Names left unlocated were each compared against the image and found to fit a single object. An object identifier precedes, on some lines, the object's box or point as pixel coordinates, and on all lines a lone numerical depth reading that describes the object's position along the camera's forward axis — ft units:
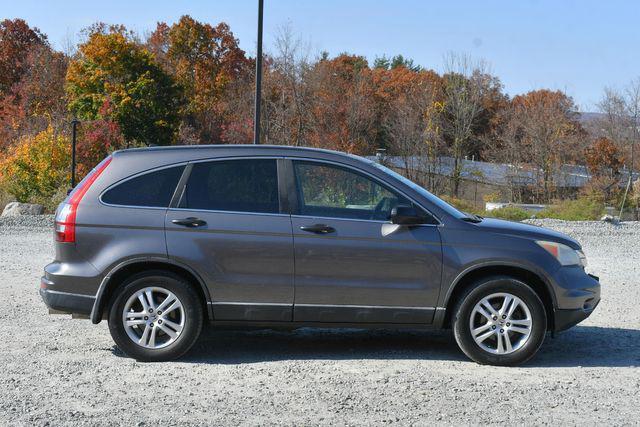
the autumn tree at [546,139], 117.08
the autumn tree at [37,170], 76.38
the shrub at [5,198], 73.79
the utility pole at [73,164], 70.44
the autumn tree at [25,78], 160.88
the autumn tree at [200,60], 187.21
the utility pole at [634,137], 130.93
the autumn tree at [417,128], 118.65
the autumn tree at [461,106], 126.00
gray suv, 21.86
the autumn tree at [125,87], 150.30
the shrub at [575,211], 76.54
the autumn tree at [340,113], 121.80
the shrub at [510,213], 72.44
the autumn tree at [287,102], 116.98
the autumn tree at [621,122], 142.82
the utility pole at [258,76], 58.95
